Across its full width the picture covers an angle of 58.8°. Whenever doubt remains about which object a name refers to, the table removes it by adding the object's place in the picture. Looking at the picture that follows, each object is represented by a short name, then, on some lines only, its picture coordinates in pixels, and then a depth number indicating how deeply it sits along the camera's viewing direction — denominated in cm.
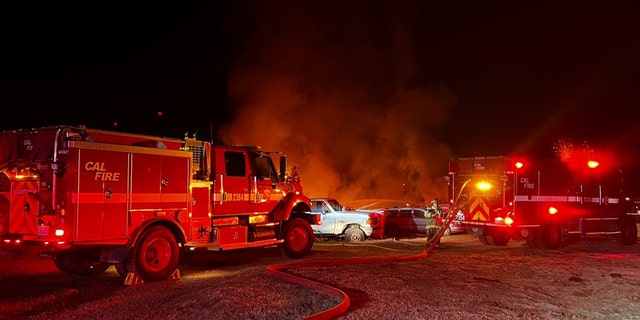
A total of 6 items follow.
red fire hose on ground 645
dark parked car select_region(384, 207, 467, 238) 1936
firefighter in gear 1481
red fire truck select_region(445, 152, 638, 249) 1458
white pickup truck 1708
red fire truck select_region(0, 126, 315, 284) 838
